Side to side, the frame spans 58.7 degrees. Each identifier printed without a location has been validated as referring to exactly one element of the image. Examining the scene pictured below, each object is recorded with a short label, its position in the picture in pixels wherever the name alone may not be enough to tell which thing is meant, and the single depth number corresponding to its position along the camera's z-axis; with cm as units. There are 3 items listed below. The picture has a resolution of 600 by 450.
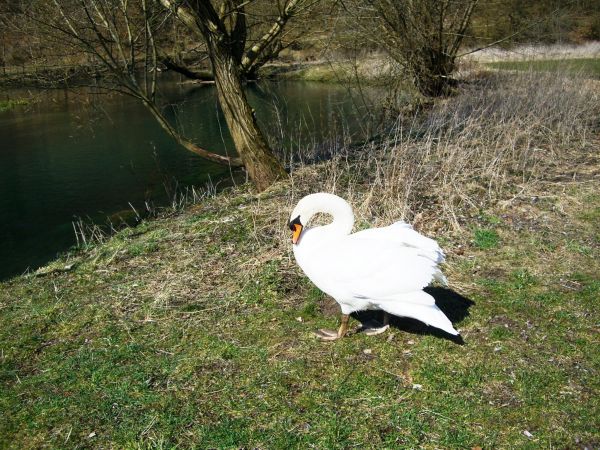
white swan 437
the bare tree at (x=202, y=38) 883
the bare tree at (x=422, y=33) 1523
